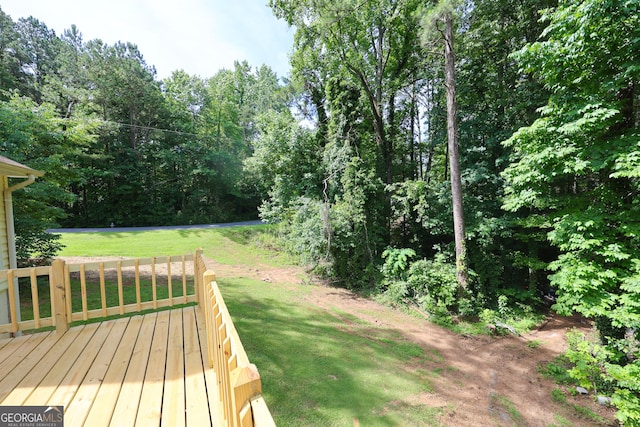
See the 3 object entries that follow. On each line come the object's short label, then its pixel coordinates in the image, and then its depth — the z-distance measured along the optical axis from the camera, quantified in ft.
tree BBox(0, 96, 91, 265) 18.47
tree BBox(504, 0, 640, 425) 14.03
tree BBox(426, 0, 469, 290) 24.12
